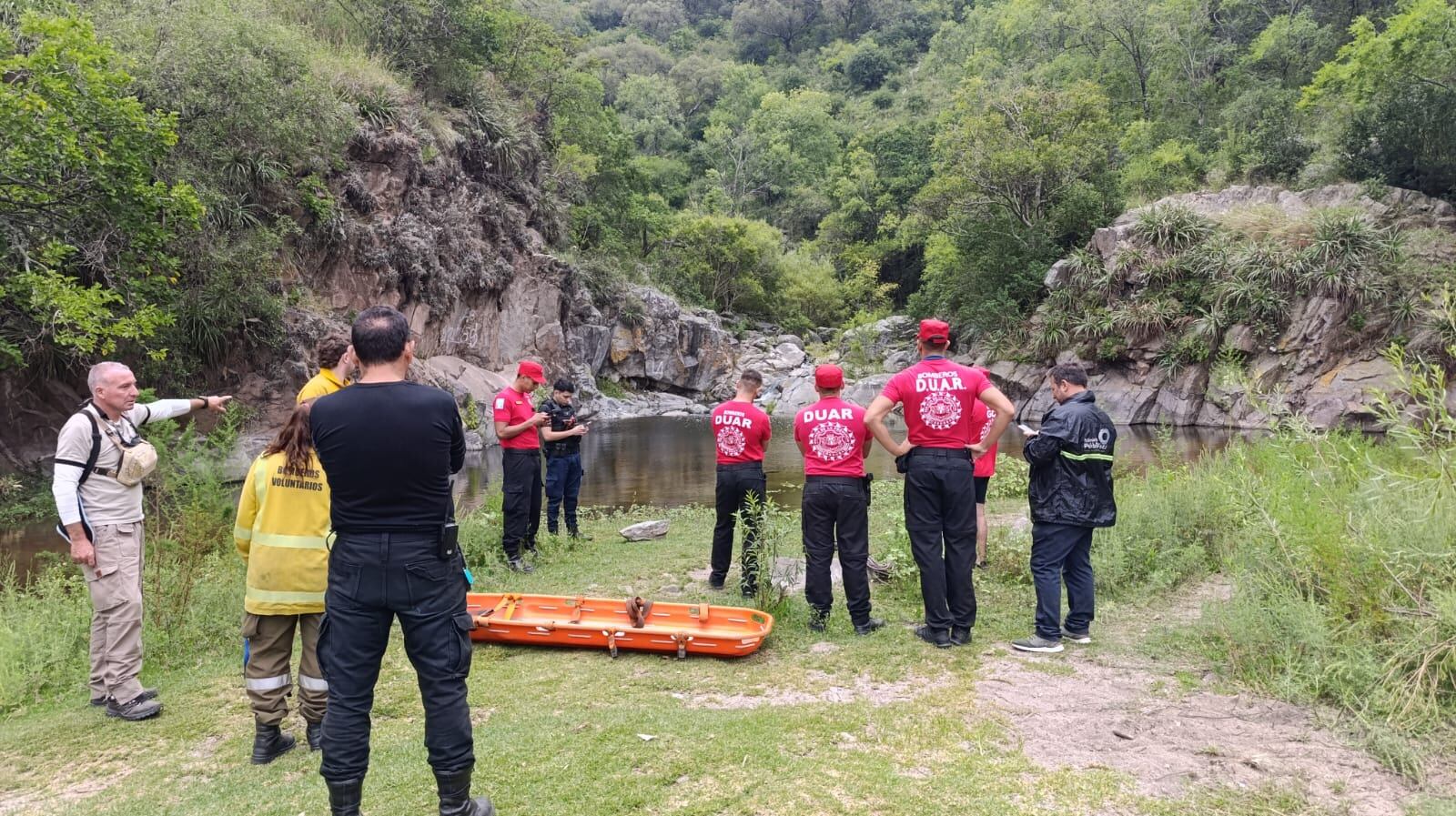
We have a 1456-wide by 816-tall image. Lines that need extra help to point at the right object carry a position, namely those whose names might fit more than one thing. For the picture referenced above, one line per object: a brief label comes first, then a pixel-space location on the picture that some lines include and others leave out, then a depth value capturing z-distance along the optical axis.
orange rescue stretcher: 4.86
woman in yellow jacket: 3.49
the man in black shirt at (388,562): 2.73
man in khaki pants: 4.13
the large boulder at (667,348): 37.22
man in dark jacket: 4.93
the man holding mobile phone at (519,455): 7.48
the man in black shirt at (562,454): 8.45
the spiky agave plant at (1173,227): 27.77
